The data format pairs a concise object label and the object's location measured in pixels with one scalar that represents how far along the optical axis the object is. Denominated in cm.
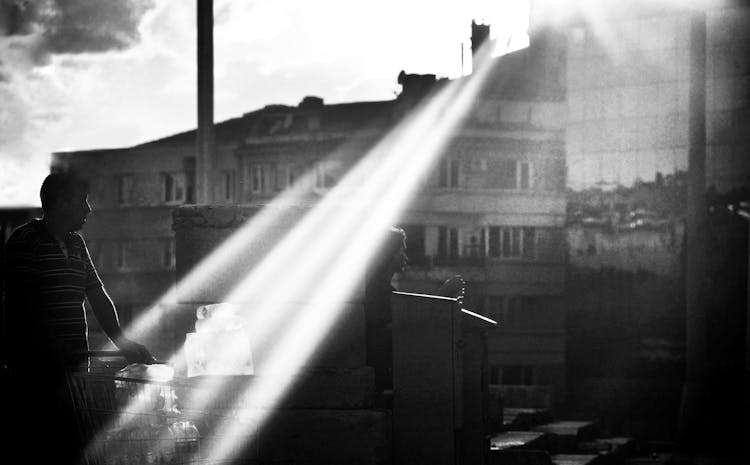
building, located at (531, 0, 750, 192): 4600
